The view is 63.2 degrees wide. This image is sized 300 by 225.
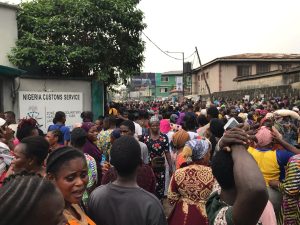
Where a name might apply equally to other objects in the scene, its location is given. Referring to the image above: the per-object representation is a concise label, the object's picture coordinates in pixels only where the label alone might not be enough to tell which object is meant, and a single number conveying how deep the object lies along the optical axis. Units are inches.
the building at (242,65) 987.4
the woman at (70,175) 65.4
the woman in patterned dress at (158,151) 157.3
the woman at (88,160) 108.0
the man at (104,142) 158.3
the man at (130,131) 144.4
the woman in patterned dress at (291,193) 92.4
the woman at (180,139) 143.5
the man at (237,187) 45.2
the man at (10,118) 202.5
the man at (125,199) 67.9
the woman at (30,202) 32.2
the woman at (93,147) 133.3
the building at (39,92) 342.4
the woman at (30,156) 88.8
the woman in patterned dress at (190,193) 94.0
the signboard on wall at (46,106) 340.3
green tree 378.1
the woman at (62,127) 162.6
